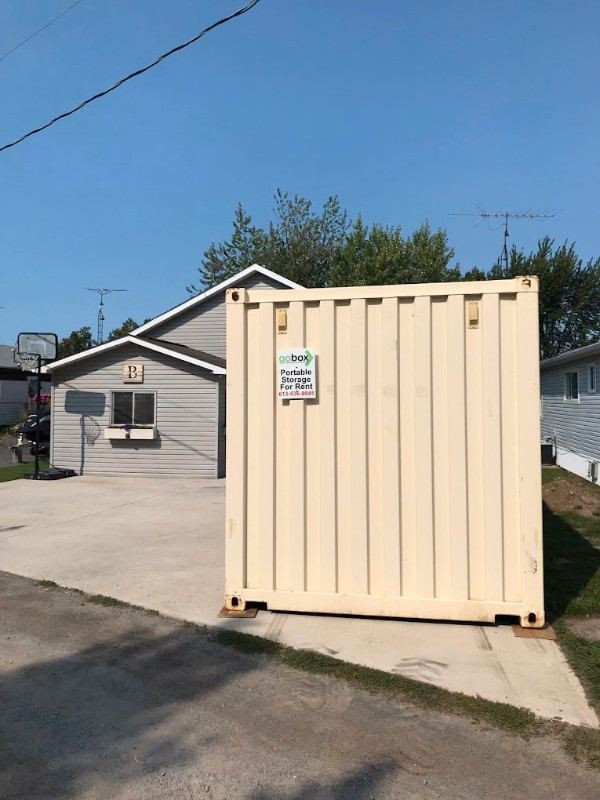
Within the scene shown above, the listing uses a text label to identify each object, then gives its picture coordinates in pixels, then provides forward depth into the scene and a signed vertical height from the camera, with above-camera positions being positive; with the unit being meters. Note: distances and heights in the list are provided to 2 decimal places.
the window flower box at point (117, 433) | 13.31 -0.61
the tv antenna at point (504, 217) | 32.03 +11.05
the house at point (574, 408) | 11.61 -0.03
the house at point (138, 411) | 13.25 -0.08
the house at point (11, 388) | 27.36 +1.04
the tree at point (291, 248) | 33.25 +9.68
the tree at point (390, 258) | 30.39 +8.60
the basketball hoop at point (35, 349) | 13.12 +1.41
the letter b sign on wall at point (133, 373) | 13.38 +0.84
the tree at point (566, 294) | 30.47 +6.26
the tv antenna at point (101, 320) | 45.11 +7.21
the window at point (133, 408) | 13.48 +0.00
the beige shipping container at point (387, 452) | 3.89 -0.32
